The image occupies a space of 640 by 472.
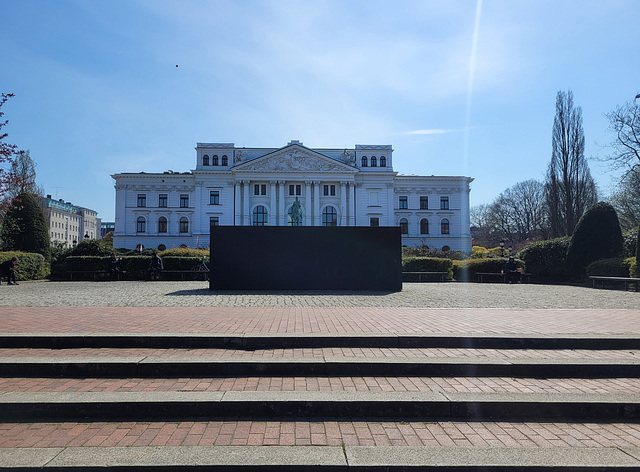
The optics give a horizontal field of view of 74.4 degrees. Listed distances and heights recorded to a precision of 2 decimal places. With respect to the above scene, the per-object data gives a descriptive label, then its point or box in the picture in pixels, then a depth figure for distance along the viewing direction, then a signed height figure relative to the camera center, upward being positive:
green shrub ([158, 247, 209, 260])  27.18 -0.09
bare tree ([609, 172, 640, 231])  29.72 +3.89
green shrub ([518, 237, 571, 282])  23.38 -0.53
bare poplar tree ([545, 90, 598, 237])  35.12 +6.41
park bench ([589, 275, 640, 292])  15.98 -1.21
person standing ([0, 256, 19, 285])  19.75 -0.83
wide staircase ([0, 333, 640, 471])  3.35 -1.53
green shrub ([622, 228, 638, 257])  20.55 +0.26
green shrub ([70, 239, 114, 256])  26.77 +0.19
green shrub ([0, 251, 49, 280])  21.66 -0.68
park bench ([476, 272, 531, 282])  23.50 -1.45
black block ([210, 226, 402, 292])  15.04 -0.23
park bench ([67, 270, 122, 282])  23.97 -1.25
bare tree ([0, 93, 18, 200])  16.77 +3.99
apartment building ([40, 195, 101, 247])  107.75 +8.85
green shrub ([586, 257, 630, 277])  18.50 -0.79
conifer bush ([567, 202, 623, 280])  20.91 +0.68
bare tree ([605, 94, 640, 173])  27.47 +7.59
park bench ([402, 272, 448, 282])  24.42 -1.42
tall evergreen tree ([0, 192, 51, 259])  24.48 +1.35
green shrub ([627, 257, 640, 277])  16.95 -0.76
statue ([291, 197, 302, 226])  40.56 +3.82
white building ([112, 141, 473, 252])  64.00 +8.76
